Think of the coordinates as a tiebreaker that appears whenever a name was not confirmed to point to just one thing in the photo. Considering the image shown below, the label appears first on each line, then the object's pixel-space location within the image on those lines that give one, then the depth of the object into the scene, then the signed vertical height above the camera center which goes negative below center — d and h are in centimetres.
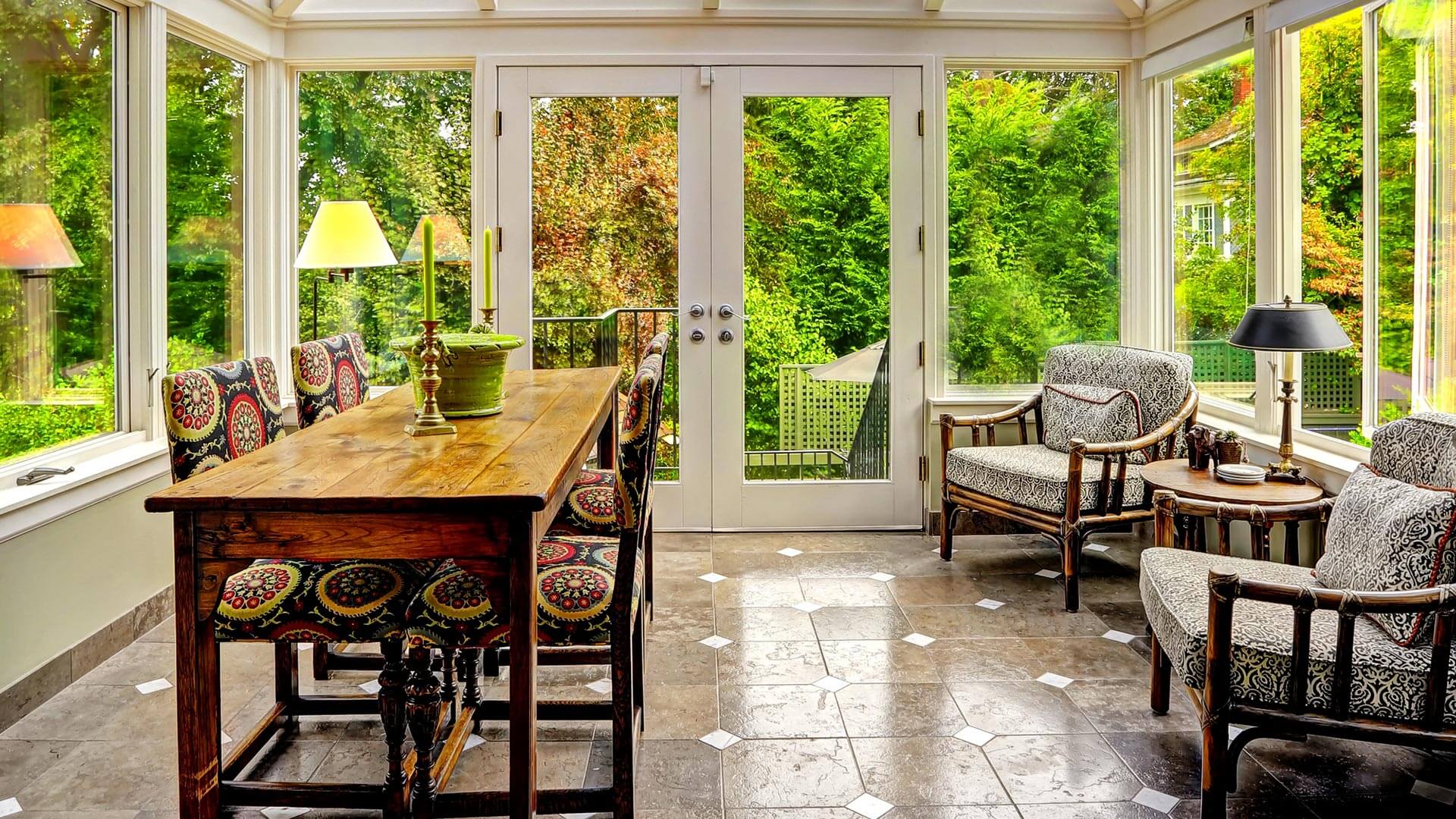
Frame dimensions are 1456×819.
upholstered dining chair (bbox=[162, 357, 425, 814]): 219 -43
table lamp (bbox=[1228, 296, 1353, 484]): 330 +14
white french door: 505 +54
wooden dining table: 191 -26
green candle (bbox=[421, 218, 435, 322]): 238 +25
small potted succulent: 361 -25
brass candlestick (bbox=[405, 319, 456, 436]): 251 -4
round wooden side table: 325 -35
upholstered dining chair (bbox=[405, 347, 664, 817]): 214 -45
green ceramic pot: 271 +2
